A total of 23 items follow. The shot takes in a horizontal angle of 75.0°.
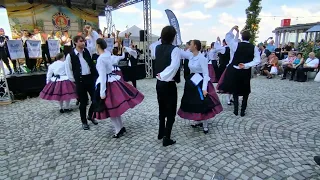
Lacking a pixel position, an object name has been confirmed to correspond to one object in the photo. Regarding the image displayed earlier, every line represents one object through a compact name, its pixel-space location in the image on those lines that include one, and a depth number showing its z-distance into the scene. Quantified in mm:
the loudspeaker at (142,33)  10022
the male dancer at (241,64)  4391
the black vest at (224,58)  7291
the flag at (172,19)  9370
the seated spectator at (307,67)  9180
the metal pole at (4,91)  6121
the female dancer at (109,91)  3258
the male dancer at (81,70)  3721
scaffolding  9680
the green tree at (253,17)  17203
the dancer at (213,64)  7933
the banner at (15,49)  7877
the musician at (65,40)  10177
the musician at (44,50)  9273
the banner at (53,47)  9187
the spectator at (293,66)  9503
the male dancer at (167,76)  2850
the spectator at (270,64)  10697
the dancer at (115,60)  5129
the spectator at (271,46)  13497
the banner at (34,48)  8430
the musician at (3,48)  7922
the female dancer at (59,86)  5066
